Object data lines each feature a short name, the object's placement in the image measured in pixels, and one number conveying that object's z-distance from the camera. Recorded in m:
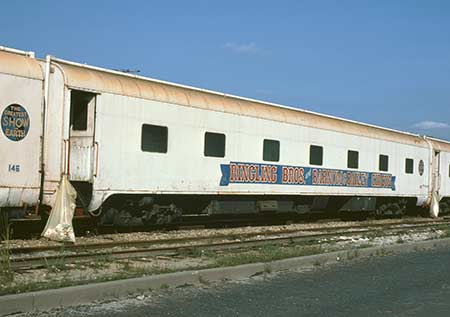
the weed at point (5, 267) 7.42
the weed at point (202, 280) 8.35
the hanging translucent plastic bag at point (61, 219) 11.48
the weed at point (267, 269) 9.43
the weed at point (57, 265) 8.51
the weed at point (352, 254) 11.51
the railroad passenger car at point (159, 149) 11.39
